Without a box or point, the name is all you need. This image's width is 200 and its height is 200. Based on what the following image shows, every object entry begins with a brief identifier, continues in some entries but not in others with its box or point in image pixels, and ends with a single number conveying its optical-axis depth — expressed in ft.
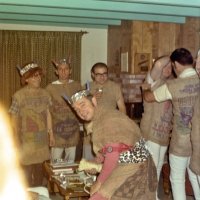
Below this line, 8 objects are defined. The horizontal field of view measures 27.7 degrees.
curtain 19.71
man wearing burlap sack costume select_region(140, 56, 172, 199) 12.43
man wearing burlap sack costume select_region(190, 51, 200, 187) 9.93
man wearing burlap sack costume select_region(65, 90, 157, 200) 7.72
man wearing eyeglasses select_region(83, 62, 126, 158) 13.97
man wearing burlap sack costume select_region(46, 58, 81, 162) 14.48
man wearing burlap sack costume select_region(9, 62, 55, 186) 13.50
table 10.33
